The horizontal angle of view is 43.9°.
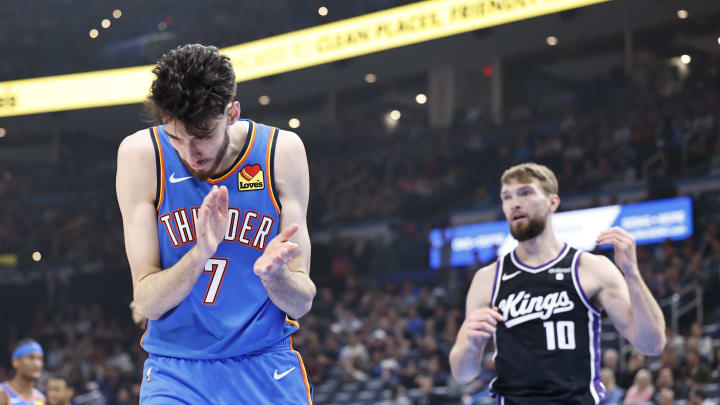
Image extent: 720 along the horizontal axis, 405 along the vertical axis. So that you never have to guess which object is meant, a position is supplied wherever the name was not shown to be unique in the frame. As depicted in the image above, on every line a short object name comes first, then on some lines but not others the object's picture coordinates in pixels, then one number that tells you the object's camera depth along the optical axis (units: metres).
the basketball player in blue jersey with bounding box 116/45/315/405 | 3.15
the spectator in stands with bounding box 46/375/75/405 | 8.43
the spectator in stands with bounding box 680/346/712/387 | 11.05
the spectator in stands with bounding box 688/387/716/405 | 10.12
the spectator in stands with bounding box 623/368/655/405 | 10.75
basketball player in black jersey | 4.62
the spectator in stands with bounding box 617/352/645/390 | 11.62
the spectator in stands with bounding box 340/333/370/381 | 15.34
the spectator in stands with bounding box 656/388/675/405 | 9.93
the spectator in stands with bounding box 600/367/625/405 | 10.38
